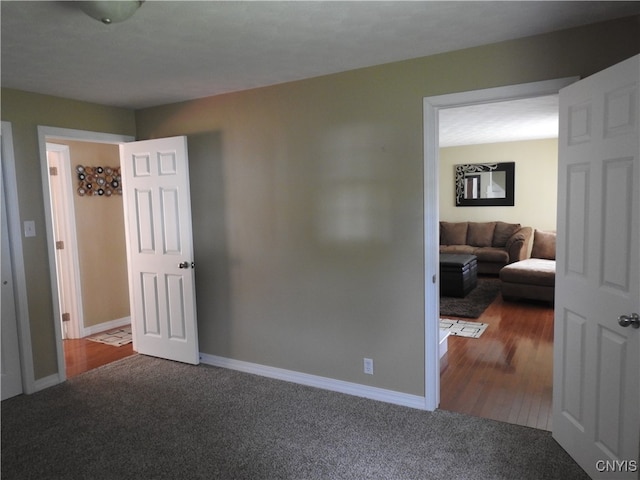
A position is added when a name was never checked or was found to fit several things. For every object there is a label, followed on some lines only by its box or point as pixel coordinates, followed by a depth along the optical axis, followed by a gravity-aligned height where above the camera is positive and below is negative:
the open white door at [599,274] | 1.85 -0.36
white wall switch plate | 3.31 -0.09
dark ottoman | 5.81 -1.01
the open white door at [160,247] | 3.69 -0.31
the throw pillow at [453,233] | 7.77 -0.54
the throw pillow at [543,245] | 6.57 -0.69
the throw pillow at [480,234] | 7.55 -0.55
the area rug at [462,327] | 4.46 -1.35
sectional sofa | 6.98 -0.67
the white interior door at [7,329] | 3.17 -0.84
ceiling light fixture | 1.69 +0.82
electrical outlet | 3.11 -1.16
